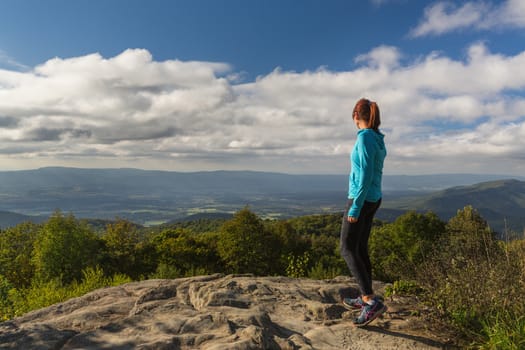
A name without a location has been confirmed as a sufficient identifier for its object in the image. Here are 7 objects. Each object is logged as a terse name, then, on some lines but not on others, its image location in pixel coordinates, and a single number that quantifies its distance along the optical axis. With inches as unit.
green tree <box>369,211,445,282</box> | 1711.4
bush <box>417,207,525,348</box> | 181.3
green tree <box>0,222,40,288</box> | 1040.8
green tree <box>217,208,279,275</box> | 1371.8
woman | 181.2
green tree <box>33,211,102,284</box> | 1106.1
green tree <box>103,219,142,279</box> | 1368.1
